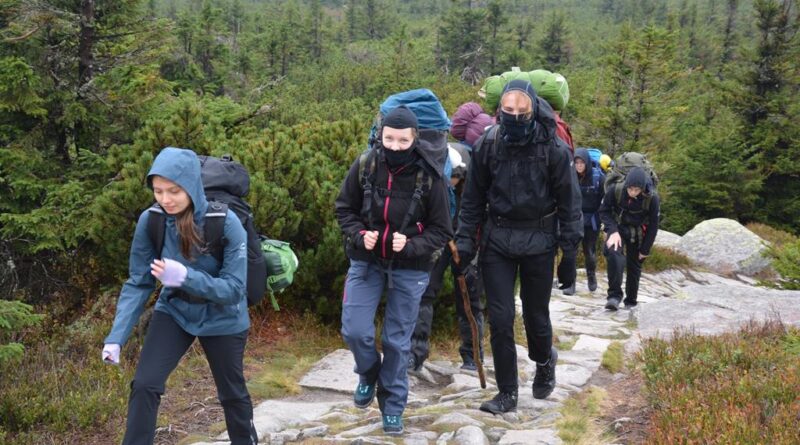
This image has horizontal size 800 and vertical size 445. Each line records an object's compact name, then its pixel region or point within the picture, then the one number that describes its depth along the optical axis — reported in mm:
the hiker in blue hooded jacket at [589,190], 9203
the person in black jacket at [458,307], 5535
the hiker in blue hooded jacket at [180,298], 3354
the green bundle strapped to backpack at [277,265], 3965
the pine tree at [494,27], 47312
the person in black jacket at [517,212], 4371
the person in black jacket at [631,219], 8319
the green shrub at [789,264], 11911
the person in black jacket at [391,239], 4164
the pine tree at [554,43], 47781
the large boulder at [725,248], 16500
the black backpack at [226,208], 3508
